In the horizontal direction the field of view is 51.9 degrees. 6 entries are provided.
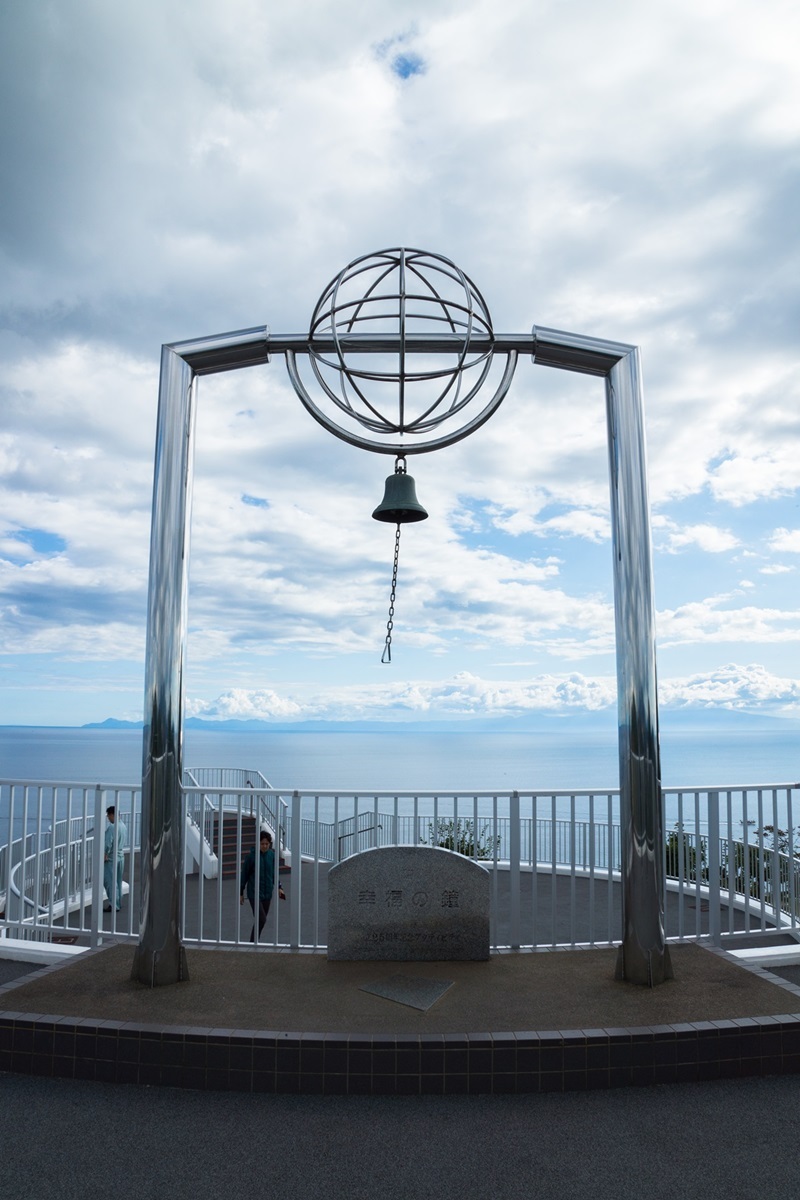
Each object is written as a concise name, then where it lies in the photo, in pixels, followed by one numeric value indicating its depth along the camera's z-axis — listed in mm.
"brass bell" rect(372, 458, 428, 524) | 5723
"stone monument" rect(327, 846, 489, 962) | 5688
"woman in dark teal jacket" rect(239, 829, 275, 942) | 7852
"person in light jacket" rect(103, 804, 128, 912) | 7642
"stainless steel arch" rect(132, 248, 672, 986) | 5262
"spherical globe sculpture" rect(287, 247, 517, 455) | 5641
